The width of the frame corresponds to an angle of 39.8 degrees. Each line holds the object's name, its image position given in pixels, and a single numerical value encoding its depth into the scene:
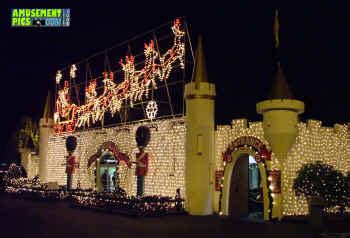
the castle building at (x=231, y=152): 19.12
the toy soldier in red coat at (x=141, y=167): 25.06
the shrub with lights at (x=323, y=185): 17.92
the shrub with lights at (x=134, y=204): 20.75
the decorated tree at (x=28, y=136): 44.62
